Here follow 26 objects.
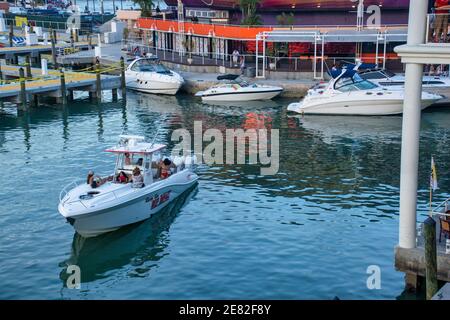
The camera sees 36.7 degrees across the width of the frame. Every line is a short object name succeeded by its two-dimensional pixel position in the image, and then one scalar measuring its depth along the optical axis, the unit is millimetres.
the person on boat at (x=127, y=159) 27359
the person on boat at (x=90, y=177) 25694
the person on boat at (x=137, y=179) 25844
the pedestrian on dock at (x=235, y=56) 59600
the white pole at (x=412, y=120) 16328
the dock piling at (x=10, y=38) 73131
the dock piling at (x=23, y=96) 47312
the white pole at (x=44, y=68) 55312
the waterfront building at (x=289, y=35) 54469
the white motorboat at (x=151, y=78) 54594
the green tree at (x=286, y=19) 61962
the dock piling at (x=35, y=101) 50812
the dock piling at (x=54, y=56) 63825
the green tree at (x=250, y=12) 61812
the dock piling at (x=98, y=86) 52512
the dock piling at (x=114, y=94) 54266
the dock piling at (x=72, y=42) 73531
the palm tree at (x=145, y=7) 74562
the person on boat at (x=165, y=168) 28156
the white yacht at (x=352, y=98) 44500
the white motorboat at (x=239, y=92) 50844
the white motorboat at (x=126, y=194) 23828
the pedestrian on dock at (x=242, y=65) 57000
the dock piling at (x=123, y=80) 54450
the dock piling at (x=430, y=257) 16031
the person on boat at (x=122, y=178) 26156
